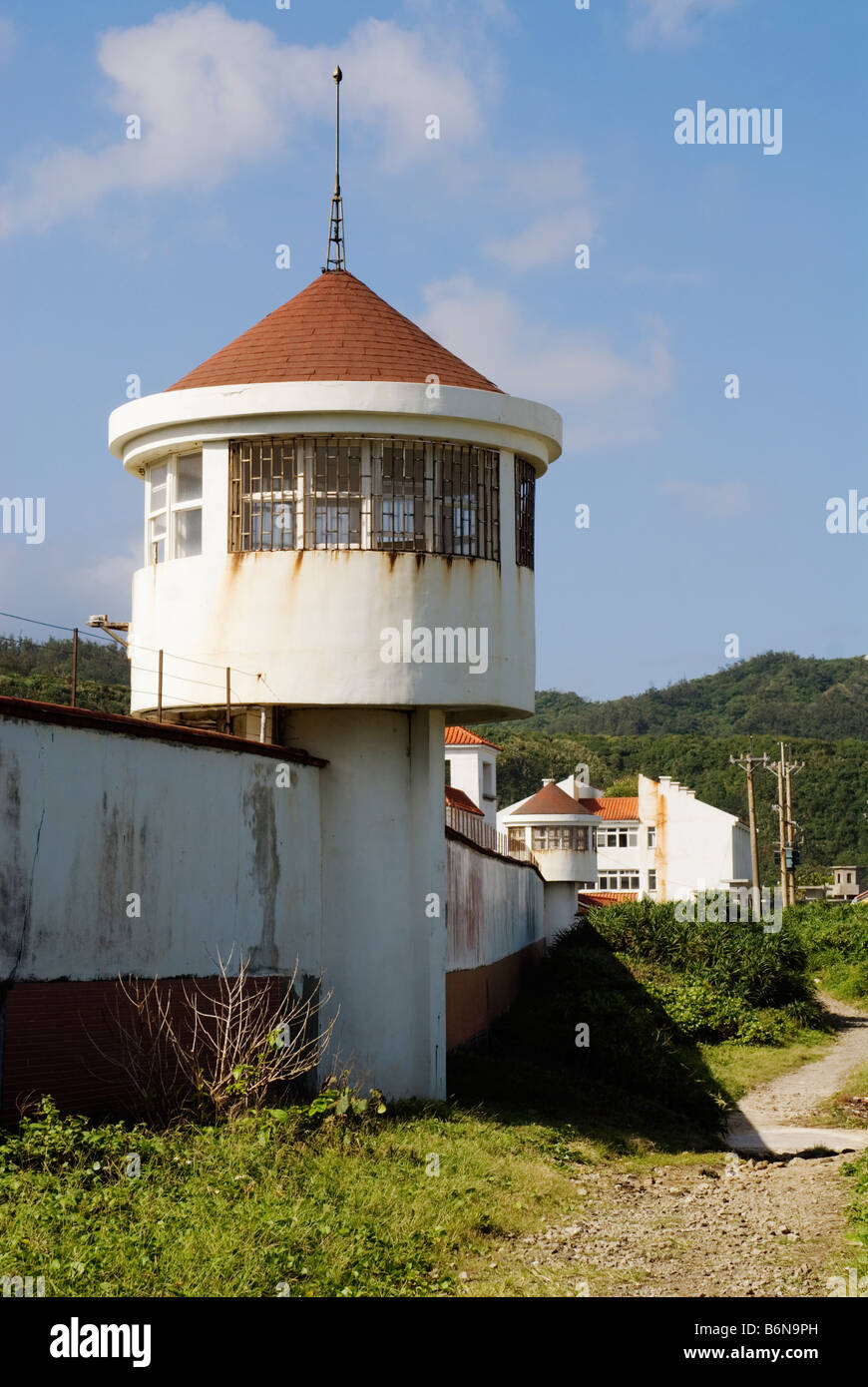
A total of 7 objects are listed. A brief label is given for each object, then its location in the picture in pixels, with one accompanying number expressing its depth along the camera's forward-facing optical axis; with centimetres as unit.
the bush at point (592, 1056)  1923
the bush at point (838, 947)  4119
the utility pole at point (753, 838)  5716
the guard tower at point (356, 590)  1590
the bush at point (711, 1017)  2822
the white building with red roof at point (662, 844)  6512
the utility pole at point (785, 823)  5921
